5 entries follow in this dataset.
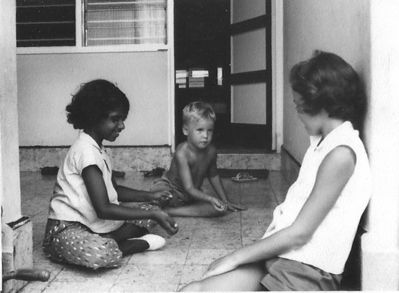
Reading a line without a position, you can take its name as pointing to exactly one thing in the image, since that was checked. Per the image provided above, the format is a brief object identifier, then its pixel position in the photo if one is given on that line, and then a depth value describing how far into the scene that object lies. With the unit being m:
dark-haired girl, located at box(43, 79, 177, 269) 2.40
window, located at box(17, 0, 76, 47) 5.87
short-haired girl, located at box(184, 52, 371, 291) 1.74
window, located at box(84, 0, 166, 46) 5.88
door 5.80
